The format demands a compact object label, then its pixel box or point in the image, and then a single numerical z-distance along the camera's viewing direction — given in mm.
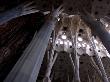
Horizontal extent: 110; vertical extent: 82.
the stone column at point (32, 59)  2380
